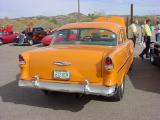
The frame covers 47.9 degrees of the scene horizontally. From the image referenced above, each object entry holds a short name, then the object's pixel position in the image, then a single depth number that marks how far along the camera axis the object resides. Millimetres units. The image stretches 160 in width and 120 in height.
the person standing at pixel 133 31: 8943
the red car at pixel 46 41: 12190
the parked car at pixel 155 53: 6078
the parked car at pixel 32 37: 13278
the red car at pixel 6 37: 14260
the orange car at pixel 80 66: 3302
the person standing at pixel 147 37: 7670
